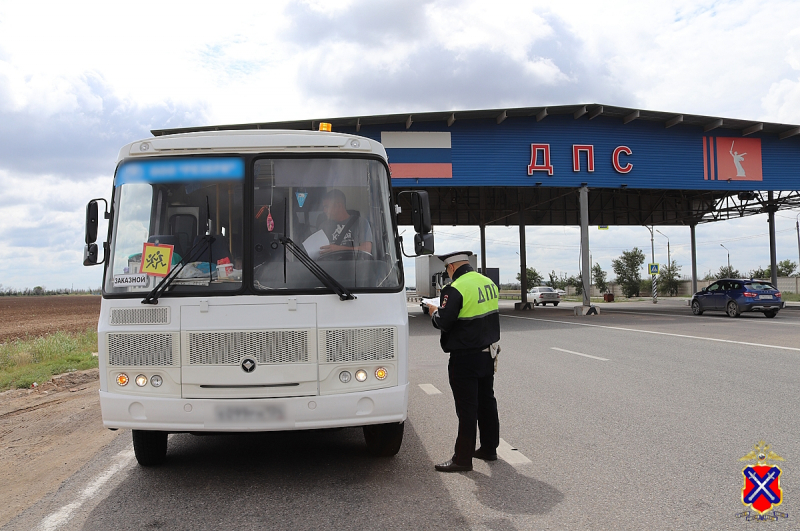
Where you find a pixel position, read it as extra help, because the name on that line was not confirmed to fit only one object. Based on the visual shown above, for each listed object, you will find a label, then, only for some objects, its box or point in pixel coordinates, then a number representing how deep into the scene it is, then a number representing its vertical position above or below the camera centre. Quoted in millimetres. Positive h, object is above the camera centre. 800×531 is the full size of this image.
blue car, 24438 -773
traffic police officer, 5281 -491
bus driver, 5109 +458
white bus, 4758 -5
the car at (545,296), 52125 -1226
